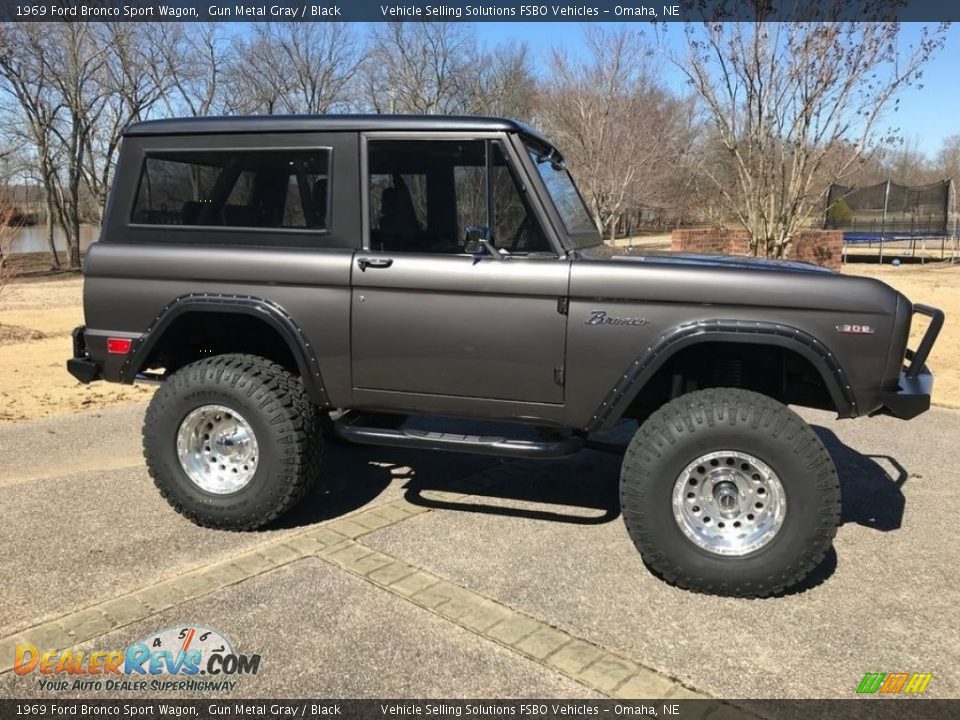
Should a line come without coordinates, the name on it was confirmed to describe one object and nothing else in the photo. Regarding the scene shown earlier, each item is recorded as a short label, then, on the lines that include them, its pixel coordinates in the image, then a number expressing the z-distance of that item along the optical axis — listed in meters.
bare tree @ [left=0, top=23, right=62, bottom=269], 24.78
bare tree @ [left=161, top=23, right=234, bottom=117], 28.58
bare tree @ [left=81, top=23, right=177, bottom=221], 27.11
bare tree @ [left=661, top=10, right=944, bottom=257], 9.12
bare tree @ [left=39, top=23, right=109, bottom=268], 25.98
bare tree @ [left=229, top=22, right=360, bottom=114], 30.44
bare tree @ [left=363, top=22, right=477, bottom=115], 29.58
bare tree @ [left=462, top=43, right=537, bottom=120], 28.78
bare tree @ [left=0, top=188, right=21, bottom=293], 9.94
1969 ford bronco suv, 3.24
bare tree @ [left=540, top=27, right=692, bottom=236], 19.55
